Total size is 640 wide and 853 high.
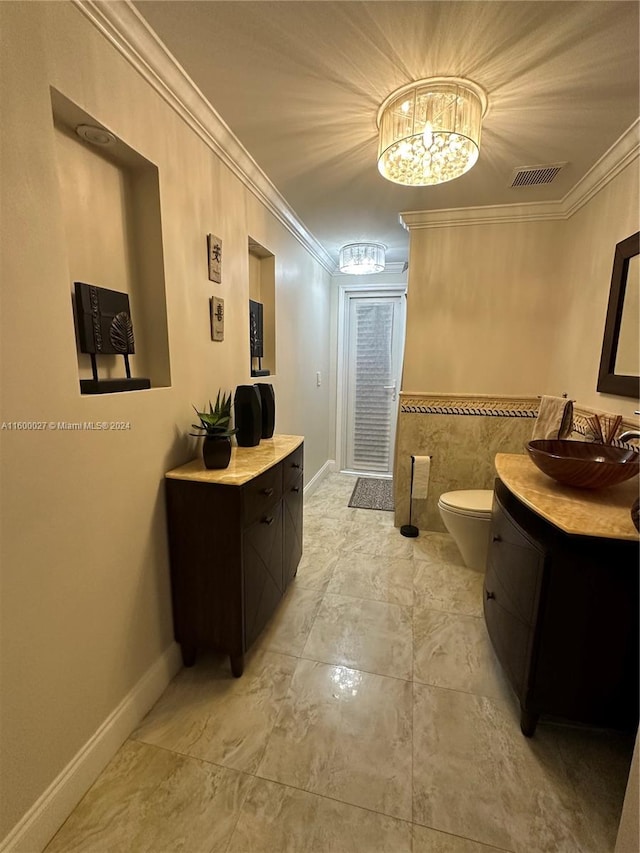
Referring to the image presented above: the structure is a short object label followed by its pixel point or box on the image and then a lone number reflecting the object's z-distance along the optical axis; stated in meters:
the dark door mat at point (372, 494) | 3.38
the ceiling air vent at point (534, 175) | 1.91
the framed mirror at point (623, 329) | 1.61
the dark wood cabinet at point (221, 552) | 1.39
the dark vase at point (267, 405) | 2.03
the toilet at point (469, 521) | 2.14
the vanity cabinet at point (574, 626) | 1.08
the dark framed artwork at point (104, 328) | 1.12
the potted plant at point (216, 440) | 1.47
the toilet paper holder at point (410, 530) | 2.77
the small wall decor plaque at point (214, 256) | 1.66
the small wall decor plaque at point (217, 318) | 1.72
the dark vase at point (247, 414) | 1.82
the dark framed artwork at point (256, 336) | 2.26
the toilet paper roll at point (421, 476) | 2.72
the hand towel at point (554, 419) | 1.92
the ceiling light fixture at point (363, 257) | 3.08
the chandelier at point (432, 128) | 1.33
